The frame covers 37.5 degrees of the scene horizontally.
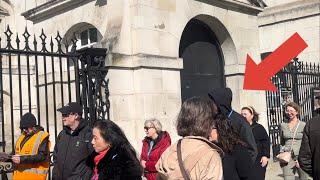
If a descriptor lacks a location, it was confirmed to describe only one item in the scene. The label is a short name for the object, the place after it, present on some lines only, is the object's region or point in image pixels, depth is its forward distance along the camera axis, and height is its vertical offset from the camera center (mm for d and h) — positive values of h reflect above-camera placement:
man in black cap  5316 -646
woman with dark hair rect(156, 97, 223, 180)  3033 -412
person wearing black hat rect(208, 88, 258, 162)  3750 -276
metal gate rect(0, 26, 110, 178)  7237 +157
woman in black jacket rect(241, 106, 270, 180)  6963 -759
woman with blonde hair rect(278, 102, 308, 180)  7402 -788
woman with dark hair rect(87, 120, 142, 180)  4070 -583
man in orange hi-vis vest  6023 -764
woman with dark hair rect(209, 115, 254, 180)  3455 -488
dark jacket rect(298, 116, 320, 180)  4416 -624
